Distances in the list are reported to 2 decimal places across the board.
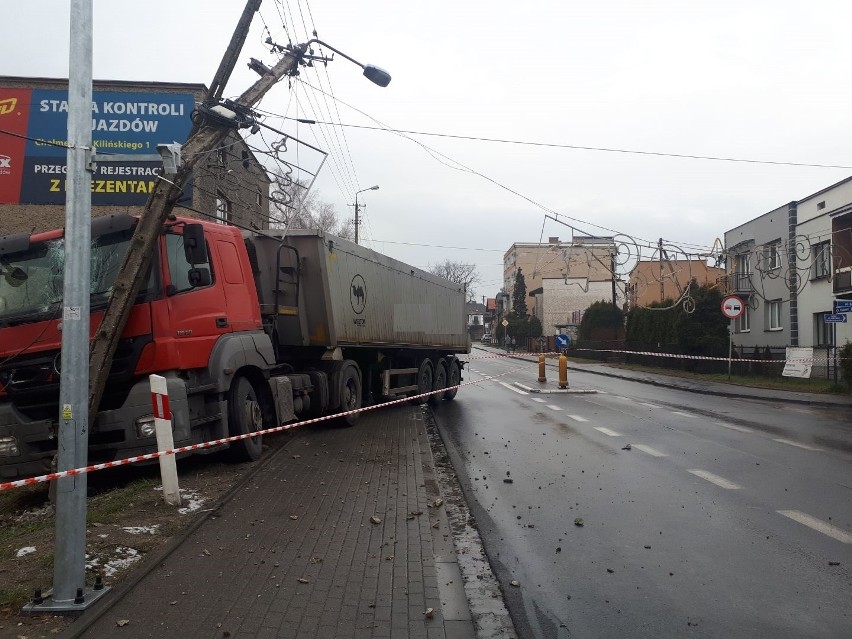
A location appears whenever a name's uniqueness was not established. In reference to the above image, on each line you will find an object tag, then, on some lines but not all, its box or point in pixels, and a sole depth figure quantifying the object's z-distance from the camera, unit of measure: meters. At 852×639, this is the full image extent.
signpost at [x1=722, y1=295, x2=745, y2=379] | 24.08
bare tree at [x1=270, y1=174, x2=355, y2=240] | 11.47
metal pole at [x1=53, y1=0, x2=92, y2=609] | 4.36
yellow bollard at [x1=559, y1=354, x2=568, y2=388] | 21.06
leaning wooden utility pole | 7.22
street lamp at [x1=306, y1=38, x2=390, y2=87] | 14.18
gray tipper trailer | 11.17
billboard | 21.41
